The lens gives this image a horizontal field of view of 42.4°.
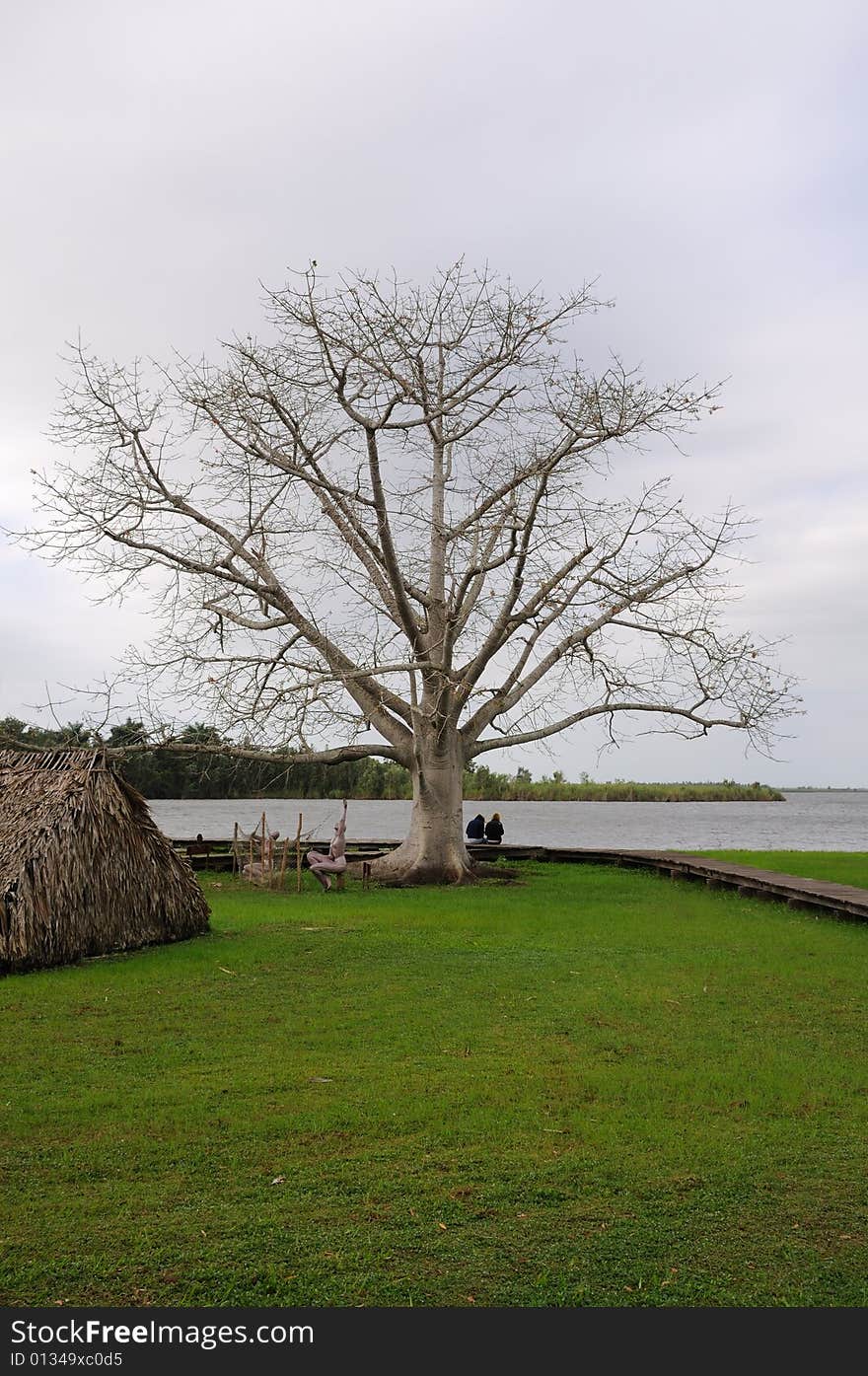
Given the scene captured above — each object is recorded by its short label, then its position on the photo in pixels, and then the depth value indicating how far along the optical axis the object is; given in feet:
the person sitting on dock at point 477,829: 94.68
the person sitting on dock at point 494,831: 92.07
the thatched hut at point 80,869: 36.70
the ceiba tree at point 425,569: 63.00
